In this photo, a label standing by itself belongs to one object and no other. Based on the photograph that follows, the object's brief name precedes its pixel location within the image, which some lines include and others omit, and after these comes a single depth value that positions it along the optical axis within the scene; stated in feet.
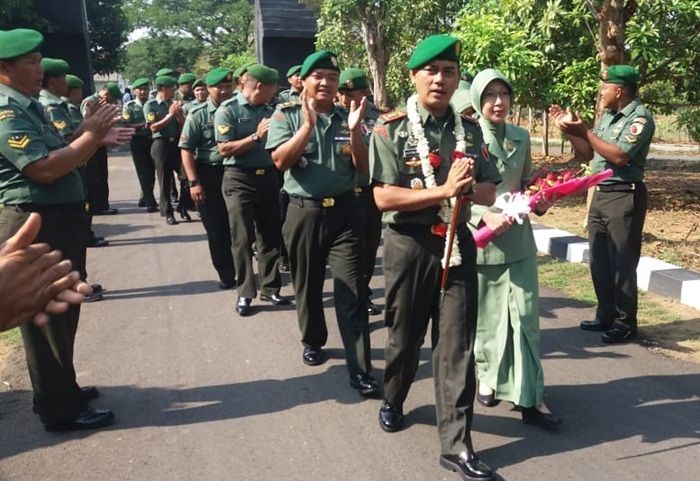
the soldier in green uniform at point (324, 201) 13.21
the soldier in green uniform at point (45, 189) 10.83
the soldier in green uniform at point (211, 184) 20.61
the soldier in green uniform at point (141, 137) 33.17
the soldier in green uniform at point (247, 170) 18.07
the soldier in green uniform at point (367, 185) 17.67
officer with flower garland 9.91
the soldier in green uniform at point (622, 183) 15.06
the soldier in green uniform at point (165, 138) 31.09
